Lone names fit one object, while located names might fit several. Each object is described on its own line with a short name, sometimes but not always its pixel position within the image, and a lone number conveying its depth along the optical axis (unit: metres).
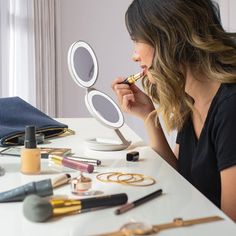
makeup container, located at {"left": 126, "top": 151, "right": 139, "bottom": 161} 0.94
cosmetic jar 0.70
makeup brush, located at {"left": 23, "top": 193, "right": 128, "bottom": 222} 0.57
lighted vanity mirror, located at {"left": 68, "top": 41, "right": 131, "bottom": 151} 1.11
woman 0.92
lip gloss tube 0.84
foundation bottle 0.83
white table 0.55
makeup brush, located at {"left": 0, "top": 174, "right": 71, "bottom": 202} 0.66
